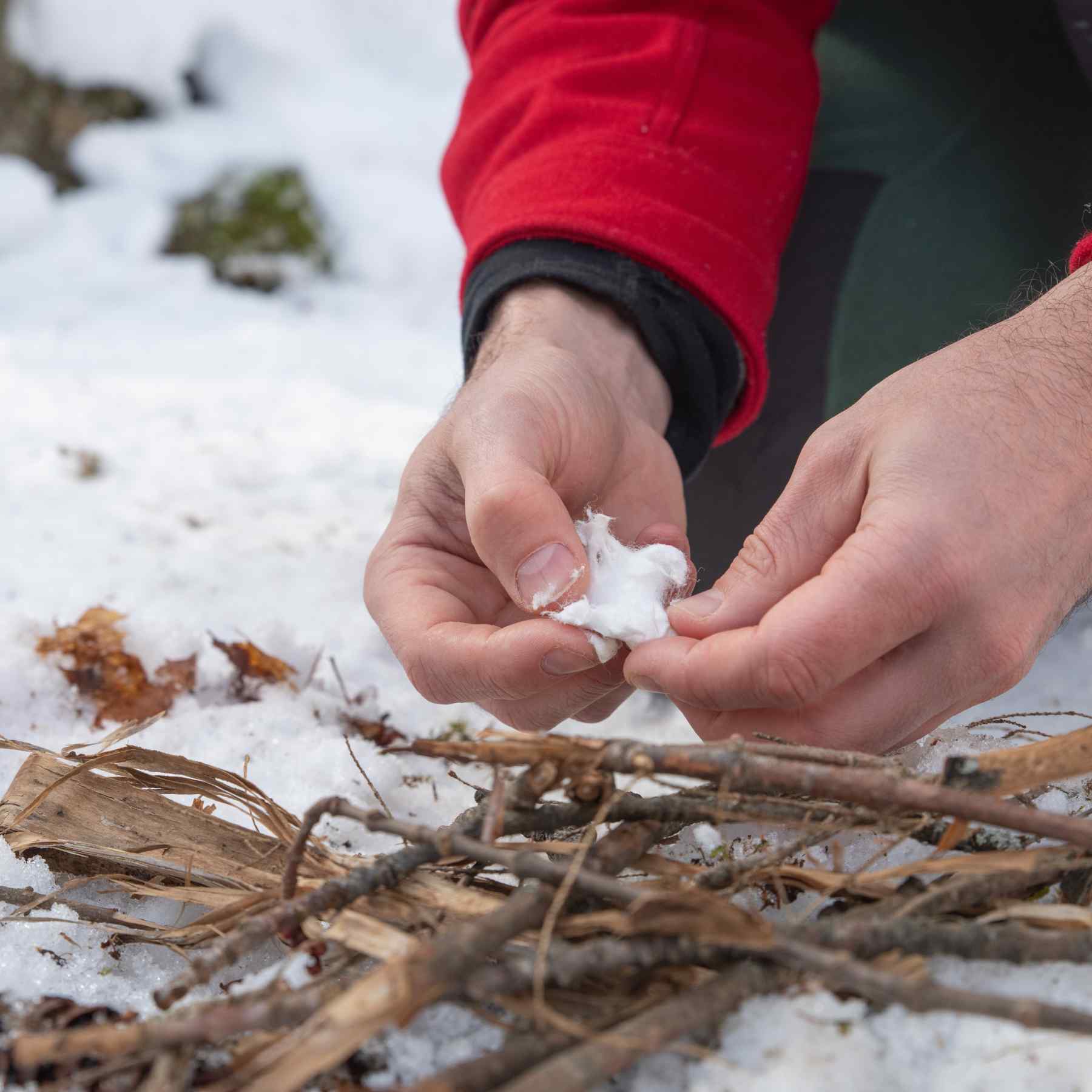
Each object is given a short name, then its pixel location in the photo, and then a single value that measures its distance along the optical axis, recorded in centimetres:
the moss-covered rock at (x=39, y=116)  156
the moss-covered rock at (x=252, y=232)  146
